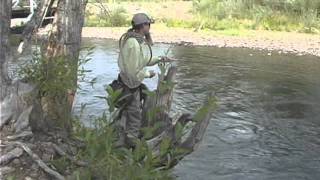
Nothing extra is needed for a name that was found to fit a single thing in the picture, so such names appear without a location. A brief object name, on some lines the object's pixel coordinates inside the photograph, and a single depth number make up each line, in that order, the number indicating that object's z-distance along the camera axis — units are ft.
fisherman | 18.67
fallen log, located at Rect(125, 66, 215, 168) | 16.52
